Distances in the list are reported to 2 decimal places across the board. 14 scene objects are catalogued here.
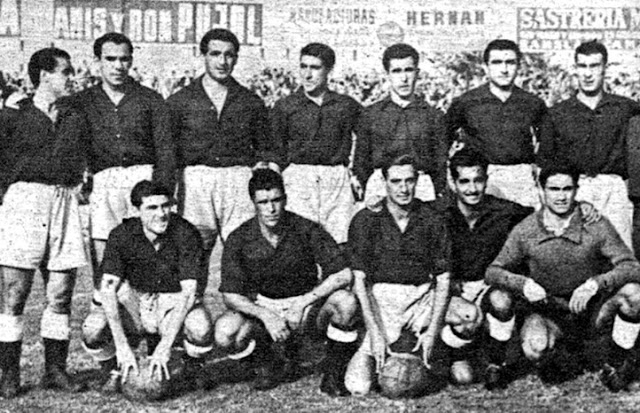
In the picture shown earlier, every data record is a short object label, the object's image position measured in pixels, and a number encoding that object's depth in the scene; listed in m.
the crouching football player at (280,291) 3.84
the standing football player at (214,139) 4.46
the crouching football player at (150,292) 3.81
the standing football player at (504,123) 4.46
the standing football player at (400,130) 4.50
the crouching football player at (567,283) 3.80
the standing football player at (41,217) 3.81
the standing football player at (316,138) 4.61
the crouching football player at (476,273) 3.87
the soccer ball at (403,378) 3.71
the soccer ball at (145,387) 3.67
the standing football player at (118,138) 4.21
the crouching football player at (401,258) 3.95
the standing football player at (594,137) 4.47
